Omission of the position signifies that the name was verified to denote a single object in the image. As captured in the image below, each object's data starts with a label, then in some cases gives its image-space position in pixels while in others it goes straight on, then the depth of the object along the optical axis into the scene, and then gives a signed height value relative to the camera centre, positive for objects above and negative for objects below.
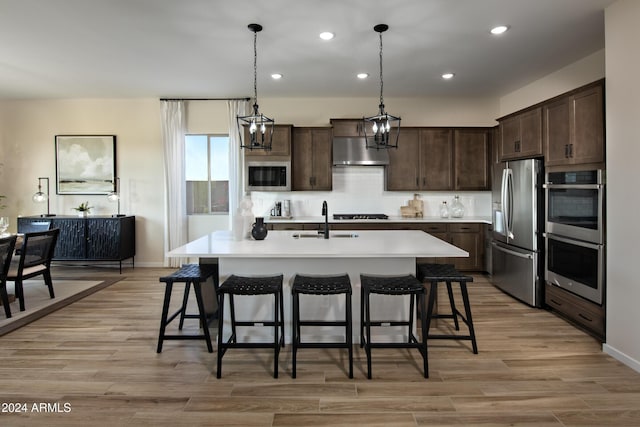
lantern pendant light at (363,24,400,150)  3.04 +0.76
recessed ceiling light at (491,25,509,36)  3.29 +1.67
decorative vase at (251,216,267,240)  3.13 -0.20
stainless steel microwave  5.44 +0.51
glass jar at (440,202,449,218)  5.80 -0.06
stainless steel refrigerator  3.85 -0.27
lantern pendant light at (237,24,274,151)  3.12 +0.80
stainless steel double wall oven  2.99 -0.25
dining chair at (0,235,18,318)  3.43 -0.51
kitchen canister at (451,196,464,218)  5.83 -0.03
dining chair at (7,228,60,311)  3.69 -0.55
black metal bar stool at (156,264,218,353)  2.77 -0.67
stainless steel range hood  5.43 +0.83
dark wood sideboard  5.38 -0.43
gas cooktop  5.63 -0.14
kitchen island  2.88 -0.52
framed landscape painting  5.93 +0.76
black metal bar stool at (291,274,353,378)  2.42 -0.57
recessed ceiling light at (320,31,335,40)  3.40 +1.68
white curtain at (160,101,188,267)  5.80 +0.74
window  5.99 +0.60
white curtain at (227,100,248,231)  5.74 +0.89
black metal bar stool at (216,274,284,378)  2.43 -0.58
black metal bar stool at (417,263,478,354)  2.75 -0.57
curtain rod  5.80 +1.80
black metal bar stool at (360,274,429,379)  2.42 -0.59
